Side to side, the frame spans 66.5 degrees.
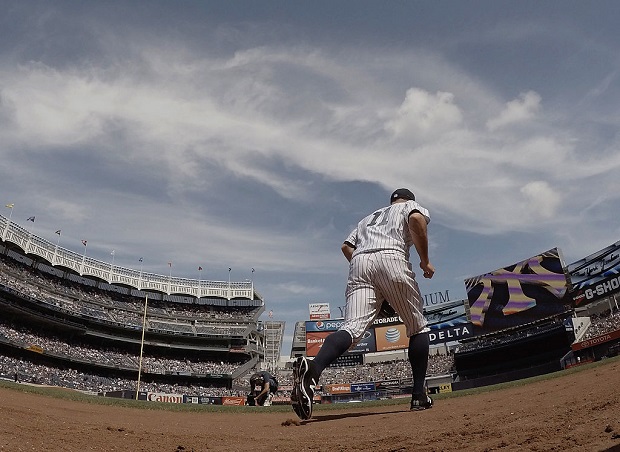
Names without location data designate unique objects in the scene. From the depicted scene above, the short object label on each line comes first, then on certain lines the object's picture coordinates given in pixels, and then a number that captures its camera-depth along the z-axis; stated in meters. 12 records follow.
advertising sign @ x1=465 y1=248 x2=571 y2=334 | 36.47
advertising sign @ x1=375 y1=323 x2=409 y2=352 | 44.72
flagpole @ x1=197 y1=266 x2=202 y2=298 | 60.55
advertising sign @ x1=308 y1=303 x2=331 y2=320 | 52.98
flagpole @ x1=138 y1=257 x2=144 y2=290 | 55.64
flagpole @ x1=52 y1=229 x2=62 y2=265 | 46.65
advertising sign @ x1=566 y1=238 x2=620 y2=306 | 34.84
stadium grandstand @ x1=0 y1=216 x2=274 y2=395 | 40.19
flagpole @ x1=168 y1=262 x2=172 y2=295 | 58.23
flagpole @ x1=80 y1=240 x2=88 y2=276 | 49.76
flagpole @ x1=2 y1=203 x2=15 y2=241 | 40.94
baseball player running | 4.68
